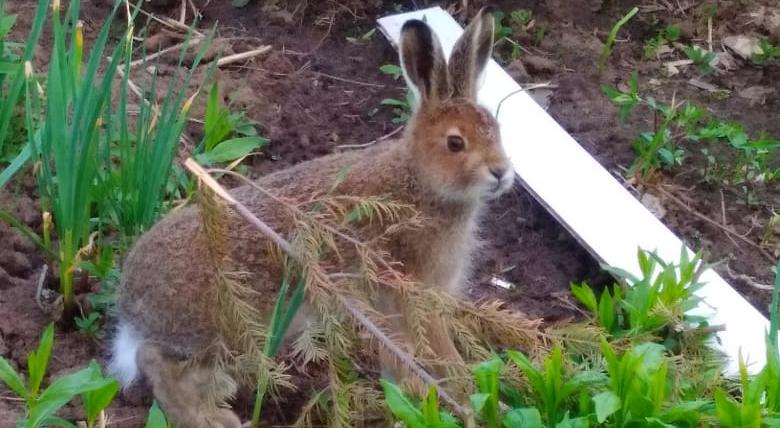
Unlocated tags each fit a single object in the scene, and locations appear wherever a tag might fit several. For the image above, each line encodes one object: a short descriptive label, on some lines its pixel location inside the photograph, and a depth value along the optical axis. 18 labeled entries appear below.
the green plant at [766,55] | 5.27
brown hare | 3.22
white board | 3.73
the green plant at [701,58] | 5.22
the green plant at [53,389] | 2.54
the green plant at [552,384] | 2.65
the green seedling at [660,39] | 5.29
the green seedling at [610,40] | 4.96
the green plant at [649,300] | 3.24
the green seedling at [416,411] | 2.54
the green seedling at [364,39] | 5.33
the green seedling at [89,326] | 3.53
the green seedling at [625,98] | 4.57
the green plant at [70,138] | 3.13
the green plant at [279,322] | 2.75
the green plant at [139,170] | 3.33
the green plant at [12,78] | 3.29
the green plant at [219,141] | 4.12
